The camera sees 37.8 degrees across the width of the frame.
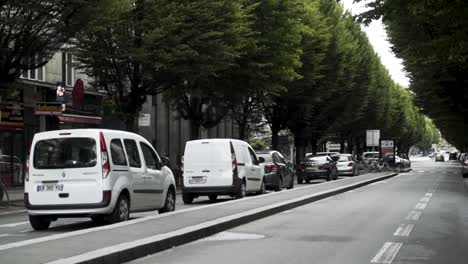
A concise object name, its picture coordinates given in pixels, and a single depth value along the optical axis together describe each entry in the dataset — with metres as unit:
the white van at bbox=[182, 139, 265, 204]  20.33
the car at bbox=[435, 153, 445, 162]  127.56
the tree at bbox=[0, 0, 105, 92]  17.97
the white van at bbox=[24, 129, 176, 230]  12.68
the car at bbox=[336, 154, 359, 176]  43.78
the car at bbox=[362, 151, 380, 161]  62.56
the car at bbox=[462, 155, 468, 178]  45.37
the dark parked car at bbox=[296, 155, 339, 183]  35.84
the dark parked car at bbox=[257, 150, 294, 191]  25.47
